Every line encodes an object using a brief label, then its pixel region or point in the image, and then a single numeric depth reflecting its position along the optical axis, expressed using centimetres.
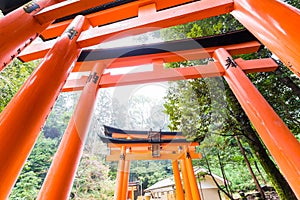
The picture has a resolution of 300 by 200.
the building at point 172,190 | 767
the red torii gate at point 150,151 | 491
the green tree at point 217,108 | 361
